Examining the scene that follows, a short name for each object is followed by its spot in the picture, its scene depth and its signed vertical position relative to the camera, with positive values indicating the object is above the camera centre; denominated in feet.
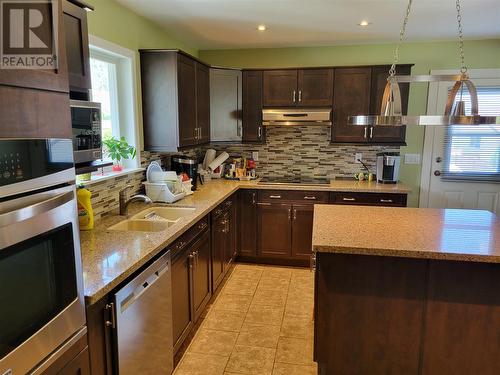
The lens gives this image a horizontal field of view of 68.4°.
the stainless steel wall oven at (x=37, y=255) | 3.13 -1.20
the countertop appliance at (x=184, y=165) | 11.53 -1.12
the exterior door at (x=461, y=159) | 12.86 -0.96
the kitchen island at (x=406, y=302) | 6.23 -2.97
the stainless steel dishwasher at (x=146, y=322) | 5.39 -3.10
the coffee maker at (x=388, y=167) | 12.68 -1.23
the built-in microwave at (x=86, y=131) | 5.78 -0.03
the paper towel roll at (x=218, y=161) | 13.65 -1.14
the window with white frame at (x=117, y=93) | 9.04 +0.92
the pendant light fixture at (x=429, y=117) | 6.09 +0.37
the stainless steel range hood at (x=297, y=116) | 12.76 +0.51
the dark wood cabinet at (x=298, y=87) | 12.86 +1.52
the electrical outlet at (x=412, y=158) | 13.57 -0.97
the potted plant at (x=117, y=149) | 8.63 -0.46
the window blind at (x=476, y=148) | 12.80 -0.54
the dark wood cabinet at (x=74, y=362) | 3.98 -2.66
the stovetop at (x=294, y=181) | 12.89 -1.82
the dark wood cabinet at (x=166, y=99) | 9.96 +0.86
